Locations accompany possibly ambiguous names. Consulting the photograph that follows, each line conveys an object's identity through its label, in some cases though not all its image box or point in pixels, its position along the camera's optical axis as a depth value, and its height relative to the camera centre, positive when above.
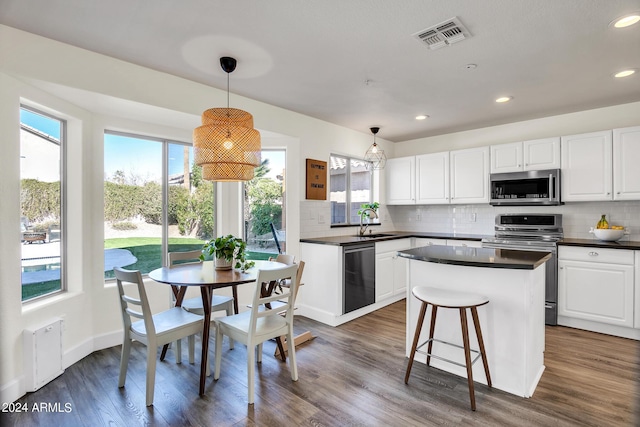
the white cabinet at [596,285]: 3.35 -0.77
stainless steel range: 3.74 -0.33
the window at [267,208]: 4.24 +0.05
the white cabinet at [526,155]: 4.03 +0.71
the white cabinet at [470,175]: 4.58 +0.52
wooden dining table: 2.36 -0.50
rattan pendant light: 2.58 +0.54
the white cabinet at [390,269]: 4.37 -0.79
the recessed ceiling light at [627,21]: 2.09 +1.23
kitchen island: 2.30 -0.72
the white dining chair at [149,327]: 2.21 -0.82
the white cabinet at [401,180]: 5.29 +0.52
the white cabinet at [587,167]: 3.69 +0.51
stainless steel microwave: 4.00 +0.30
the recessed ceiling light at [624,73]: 2.92 +1.24
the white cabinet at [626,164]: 3.52 +0.52
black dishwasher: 3.88 -0.78
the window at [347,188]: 4.91 +0.37
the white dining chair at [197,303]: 2.88 -0.82
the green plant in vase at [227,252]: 2.85 -0.34
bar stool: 2.21 -0.64
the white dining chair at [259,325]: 2.28 -0.84
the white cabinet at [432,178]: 4.95 +0.51
